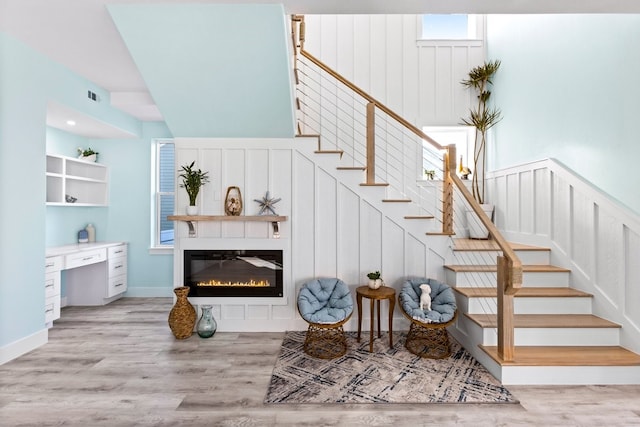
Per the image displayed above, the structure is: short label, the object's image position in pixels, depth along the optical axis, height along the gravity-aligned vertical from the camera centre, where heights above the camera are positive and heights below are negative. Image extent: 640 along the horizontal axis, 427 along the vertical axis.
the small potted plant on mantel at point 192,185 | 3.74 +0.33
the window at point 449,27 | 5.04 +2.89
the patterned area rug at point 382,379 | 2.44 -1.35
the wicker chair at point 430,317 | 3.11 -0.97
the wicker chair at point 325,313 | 3.16 -0.99
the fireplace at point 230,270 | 3.87 -0.66
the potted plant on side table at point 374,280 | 3.40 -0.69
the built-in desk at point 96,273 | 4.46 -0.88
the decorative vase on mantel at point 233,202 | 3.81 +0.14
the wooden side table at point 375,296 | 3.27 -0.82
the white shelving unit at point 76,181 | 4.35 +0.47
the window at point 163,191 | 5.38 +0.38
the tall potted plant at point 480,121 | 4.75 +1.38
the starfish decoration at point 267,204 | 3.83 +0.12
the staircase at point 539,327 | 2.62 -1.00
